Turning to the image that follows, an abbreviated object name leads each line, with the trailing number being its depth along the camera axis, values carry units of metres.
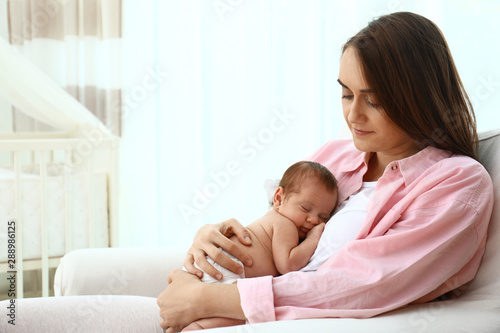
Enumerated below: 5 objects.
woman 1.77
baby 1.96
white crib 2.76
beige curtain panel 3.66
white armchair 1.70
